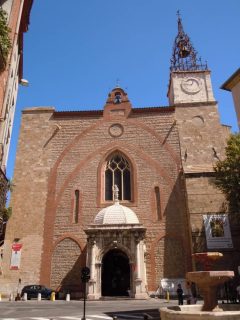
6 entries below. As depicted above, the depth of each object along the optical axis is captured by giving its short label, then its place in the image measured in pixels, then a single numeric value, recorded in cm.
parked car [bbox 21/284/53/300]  2042
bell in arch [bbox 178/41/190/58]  3356
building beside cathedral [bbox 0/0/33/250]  948
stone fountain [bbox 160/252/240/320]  872
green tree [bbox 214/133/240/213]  1880
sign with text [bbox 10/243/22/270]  2220
